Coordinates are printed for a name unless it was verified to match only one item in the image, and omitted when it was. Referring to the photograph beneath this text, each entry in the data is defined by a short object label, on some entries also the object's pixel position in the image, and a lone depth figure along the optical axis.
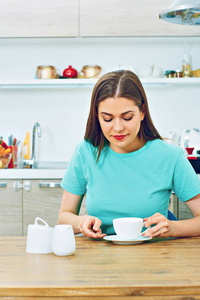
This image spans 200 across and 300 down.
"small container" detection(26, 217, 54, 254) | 1.26
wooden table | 0.94
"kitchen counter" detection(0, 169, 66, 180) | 3.03
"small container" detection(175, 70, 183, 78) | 3.46
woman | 1.51
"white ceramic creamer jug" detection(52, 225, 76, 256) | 1.22
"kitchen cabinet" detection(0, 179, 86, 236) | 3.01
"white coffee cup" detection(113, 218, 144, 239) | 1.35
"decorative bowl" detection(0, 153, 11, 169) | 3.22
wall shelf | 3.38
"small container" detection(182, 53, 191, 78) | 3.49
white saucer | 1.34
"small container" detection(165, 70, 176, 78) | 3.46
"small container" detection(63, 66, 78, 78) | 3.42
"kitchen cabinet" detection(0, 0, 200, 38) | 3.26
